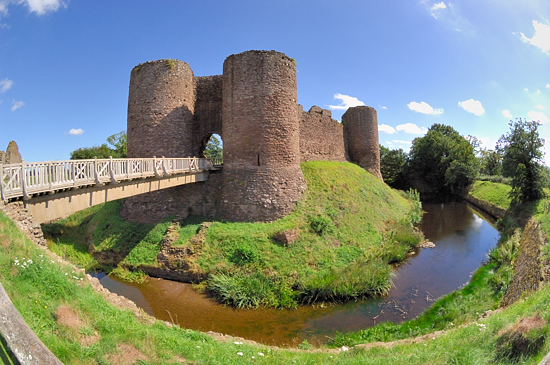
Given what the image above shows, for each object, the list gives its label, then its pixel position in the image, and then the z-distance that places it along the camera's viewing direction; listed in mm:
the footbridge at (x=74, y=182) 7238
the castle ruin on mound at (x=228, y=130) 15992
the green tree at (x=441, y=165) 38406
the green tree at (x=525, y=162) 21469
